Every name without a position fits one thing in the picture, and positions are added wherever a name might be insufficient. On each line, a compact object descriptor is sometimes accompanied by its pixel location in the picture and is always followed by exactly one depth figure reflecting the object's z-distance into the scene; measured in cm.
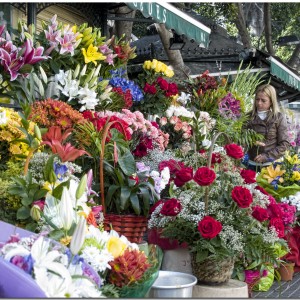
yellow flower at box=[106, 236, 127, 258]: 222
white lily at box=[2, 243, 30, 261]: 176
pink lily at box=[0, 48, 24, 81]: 402
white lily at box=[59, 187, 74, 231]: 211
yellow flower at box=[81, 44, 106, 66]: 477
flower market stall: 211
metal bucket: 262
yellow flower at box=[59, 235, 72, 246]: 210
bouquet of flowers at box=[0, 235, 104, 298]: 172
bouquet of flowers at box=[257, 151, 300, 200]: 525
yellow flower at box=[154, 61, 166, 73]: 597
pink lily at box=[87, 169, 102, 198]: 284
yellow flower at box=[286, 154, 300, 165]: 554
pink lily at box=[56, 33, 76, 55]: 460
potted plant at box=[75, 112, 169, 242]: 361
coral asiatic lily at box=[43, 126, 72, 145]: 322
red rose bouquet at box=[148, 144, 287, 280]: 330
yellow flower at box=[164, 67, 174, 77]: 604
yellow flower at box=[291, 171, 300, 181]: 536
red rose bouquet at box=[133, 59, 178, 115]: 574
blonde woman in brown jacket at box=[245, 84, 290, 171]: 630
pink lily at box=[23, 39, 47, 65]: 402
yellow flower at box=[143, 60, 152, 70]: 596
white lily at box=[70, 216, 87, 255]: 184
